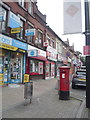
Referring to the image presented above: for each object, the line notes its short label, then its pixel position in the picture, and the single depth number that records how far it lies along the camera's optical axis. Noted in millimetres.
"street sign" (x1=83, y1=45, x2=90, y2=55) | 5266
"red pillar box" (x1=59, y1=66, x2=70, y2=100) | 6730
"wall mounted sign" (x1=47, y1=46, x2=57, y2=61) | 18881
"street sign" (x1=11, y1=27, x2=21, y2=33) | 10695
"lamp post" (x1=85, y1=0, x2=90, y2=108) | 5395
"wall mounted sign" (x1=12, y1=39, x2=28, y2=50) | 11121
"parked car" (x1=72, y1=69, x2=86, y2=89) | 10430
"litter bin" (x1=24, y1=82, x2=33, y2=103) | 5814
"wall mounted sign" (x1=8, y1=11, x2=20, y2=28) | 10750
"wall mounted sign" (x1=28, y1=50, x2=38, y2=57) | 13042
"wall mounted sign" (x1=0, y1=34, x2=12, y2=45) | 9722
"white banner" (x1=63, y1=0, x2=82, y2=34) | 5090
